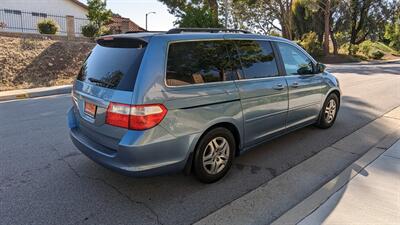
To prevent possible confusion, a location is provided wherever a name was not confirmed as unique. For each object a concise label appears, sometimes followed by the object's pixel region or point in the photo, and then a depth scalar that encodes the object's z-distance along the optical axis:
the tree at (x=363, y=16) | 36.86
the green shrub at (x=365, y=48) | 34.50
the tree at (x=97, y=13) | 19.83
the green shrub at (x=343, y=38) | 54.04
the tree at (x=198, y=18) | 16.89
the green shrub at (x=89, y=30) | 19.22
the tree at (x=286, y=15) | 34.50
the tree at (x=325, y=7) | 27.84
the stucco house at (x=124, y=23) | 33.87
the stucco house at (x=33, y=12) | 22.06
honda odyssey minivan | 2.96
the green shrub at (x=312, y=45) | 29.19
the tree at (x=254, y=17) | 39.35
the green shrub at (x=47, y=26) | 18.08
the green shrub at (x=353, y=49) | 33.69
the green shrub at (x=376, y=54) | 33.50
